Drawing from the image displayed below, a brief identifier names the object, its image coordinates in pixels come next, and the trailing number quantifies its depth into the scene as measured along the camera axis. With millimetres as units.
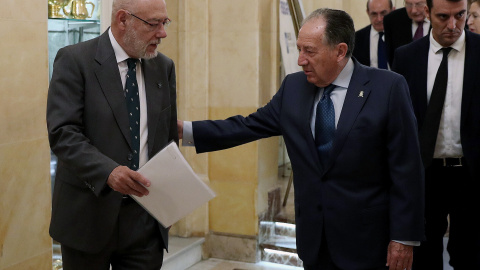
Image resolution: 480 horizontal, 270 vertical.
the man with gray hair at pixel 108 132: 2811
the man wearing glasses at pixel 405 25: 5230
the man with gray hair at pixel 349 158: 2934
